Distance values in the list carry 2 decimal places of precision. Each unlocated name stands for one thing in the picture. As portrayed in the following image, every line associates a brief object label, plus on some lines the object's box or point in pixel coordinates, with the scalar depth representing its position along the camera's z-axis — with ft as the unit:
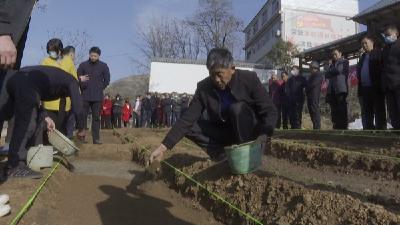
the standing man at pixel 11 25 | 9.18
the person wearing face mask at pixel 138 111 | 64.34
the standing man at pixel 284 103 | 36.35
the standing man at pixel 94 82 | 27.12
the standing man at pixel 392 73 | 21.79
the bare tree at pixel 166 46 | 164.84
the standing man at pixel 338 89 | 28.25
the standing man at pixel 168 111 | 59.98
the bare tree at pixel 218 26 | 150.82
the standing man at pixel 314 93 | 31.45
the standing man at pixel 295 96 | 34.17
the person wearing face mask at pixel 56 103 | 22.77
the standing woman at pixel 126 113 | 62.93
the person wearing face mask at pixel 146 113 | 61.67
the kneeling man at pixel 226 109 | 14.11
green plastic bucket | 13.61
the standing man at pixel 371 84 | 24.70
